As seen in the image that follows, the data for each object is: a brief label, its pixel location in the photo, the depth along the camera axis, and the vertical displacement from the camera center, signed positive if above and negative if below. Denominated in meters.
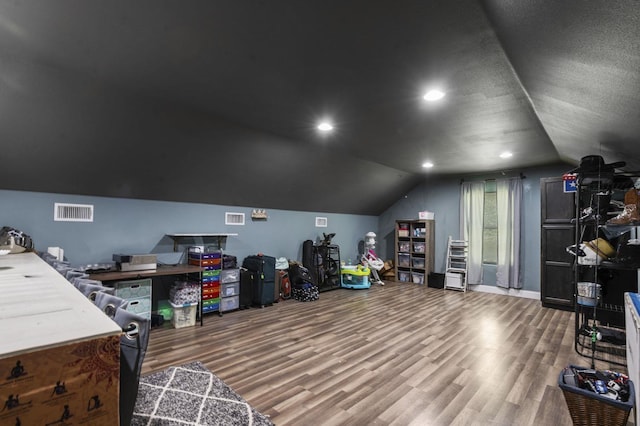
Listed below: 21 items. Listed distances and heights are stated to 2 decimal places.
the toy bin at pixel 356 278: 6.76 -1.21
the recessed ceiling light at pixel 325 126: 3.74 +1.20
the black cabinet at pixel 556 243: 4.88 -0.26
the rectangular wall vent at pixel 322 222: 6.95 +0.00
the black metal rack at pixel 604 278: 3.23 -0.66
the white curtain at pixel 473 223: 6.74 +0.04
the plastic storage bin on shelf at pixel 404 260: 7.67 -0.90
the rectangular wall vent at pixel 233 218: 5.33 +0.04
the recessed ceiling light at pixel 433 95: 2.78 +1.20
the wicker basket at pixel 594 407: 1.92 -1.15
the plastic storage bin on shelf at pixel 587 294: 3.32 -0.73
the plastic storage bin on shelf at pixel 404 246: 7.69 -0.57
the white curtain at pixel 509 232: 6.18 -0.13
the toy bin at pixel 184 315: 4.02 -1.26
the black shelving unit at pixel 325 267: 6.43 -0.97
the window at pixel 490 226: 6.57 -0.02
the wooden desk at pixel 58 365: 0.85 -0.44
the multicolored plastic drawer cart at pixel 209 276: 4.42 -0.81
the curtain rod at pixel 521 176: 6.20 +1.01
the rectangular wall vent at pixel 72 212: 3.70 +0.06
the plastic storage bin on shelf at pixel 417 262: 7.42 -0.93
